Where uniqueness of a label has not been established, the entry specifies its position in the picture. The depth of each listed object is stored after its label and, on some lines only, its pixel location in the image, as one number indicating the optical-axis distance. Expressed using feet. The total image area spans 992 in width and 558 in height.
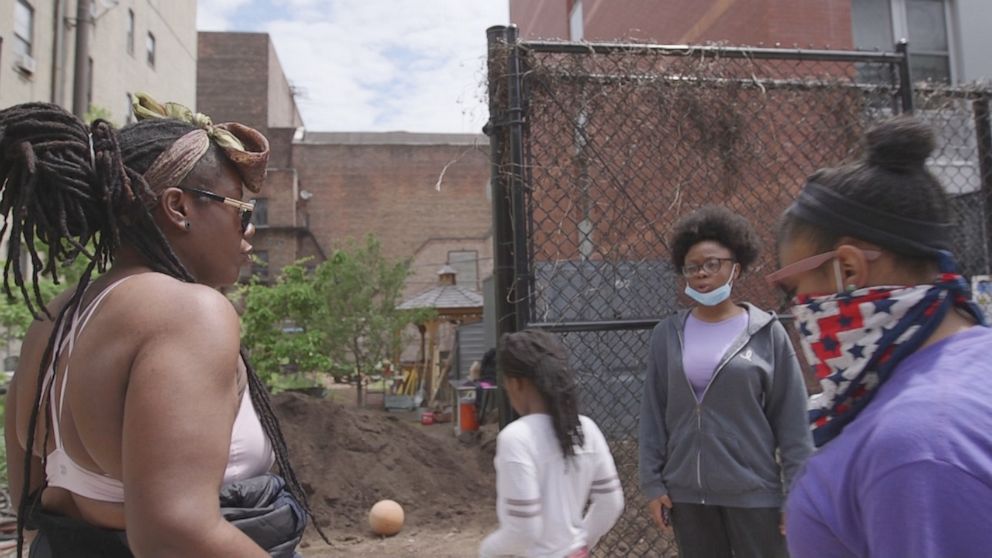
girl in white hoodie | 8.83
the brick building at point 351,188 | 121.08
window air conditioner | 53.06
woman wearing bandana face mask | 3.37
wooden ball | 25.59
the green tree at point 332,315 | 49.65
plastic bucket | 42.83
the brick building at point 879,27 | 30.91
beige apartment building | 53.36
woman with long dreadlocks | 4.36
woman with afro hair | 9.96
